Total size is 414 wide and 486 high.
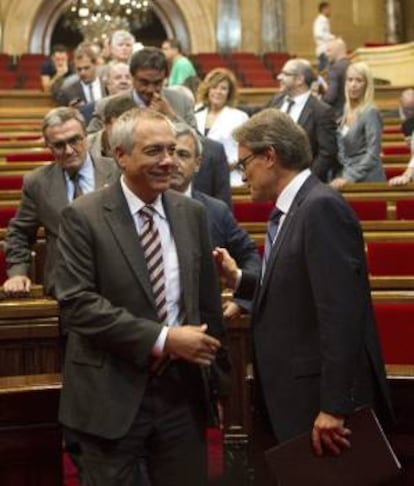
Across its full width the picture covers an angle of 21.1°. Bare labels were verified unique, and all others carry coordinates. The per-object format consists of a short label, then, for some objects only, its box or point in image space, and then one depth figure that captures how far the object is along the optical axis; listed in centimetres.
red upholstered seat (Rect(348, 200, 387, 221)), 587
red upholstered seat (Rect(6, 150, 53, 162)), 790
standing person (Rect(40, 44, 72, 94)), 1112
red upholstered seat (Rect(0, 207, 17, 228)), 562
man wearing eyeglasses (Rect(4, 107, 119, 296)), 362
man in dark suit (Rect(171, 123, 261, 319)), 356
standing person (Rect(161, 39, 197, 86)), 998
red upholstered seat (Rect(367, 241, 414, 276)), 463
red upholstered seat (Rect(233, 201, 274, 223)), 581
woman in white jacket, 638
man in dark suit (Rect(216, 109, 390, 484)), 252
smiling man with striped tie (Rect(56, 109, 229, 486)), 254
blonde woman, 620
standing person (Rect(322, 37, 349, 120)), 842
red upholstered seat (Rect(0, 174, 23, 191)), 671
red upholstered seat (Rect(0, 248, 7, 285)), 466
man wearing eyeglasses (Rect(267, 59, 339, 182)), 613
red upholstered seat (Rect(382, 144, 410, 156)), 877
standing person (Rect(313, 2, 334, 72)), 1446
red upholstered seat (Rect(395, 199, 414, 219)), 593
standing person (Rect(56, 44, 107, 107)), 791
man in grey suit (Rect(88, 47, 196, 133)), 455
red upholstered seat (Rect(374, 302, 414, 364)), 367
